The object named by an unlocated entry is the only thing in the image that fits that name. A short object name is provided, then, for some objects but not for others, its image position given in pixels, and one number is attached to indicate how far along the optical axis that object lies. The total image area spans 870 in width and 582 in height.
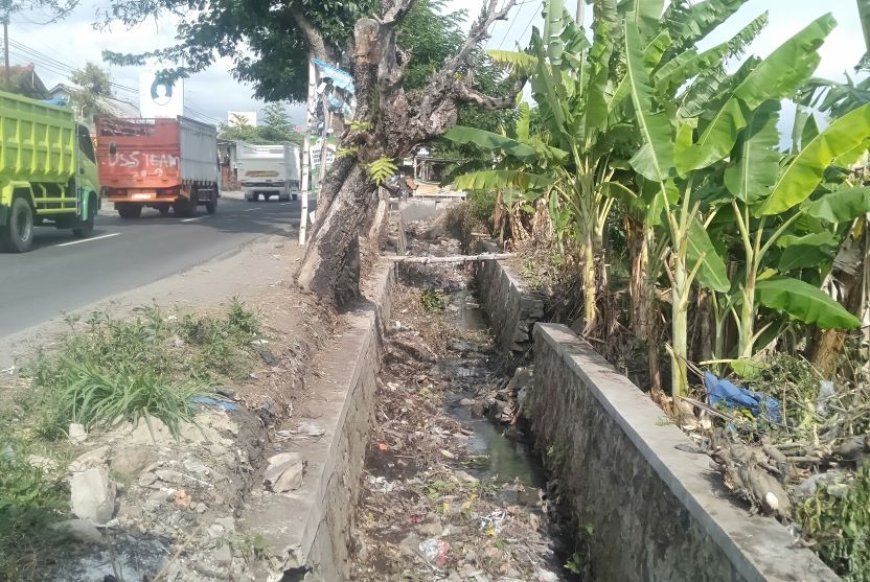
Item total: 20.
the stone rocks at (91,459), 3.81
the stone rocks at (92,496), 3.46
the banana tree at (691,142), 5.41
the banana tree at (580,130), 7.45
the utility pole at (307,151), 12.99
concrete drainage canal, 5.95
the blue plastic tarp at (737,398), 5.15
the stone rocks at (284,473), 4.61
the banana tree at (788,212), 5.23
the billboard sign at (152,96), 28.27
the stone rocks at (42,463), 3.70
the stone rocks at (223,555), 3.54
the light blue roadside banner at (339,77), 11.39
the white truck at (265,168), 41.56
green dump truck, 13.52
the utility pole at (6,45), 31.15
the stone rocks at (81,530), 3.24
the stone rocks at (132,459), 3.95
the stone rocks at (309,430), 5.60
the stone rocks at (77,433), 4.12
